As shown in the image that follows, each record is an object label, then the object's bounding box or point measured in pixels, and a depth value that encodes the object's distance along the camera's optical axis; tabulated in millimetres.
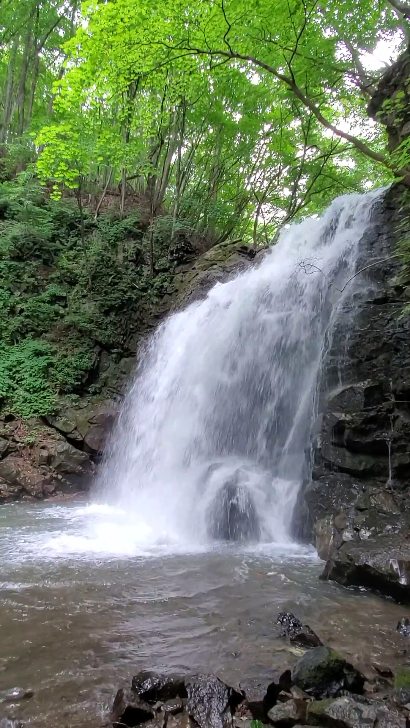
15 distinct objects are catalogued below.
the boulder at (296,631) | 3471
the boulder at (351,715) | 2354
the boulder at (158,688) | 2701
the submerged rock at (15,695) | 2703
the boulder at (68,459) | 9594
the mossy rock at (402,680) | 2801
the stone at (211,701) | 2514
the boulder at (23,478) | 9031
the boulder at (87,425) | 10125
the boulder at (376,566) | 4410
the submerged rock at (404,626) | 3699
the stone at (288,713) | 2490
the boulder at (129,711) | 2502
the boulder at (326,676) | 2752
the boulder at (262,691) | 2602
